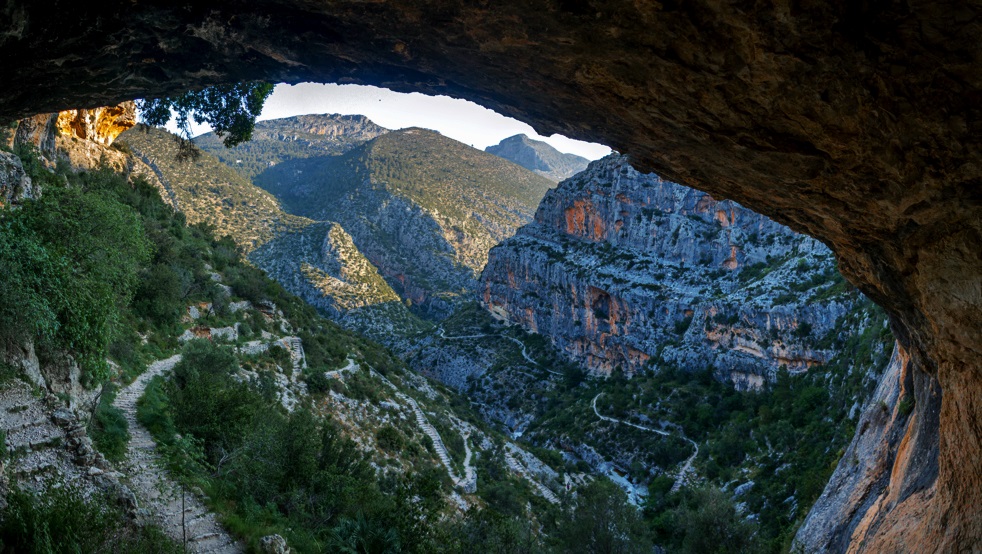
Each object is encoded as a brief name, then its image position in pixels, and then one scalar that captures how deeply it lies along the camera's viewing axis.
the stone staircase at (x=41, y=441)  7.68
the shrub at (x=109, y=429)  10.38
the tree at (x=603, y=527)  24.23
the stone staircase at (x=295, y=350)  28.02
